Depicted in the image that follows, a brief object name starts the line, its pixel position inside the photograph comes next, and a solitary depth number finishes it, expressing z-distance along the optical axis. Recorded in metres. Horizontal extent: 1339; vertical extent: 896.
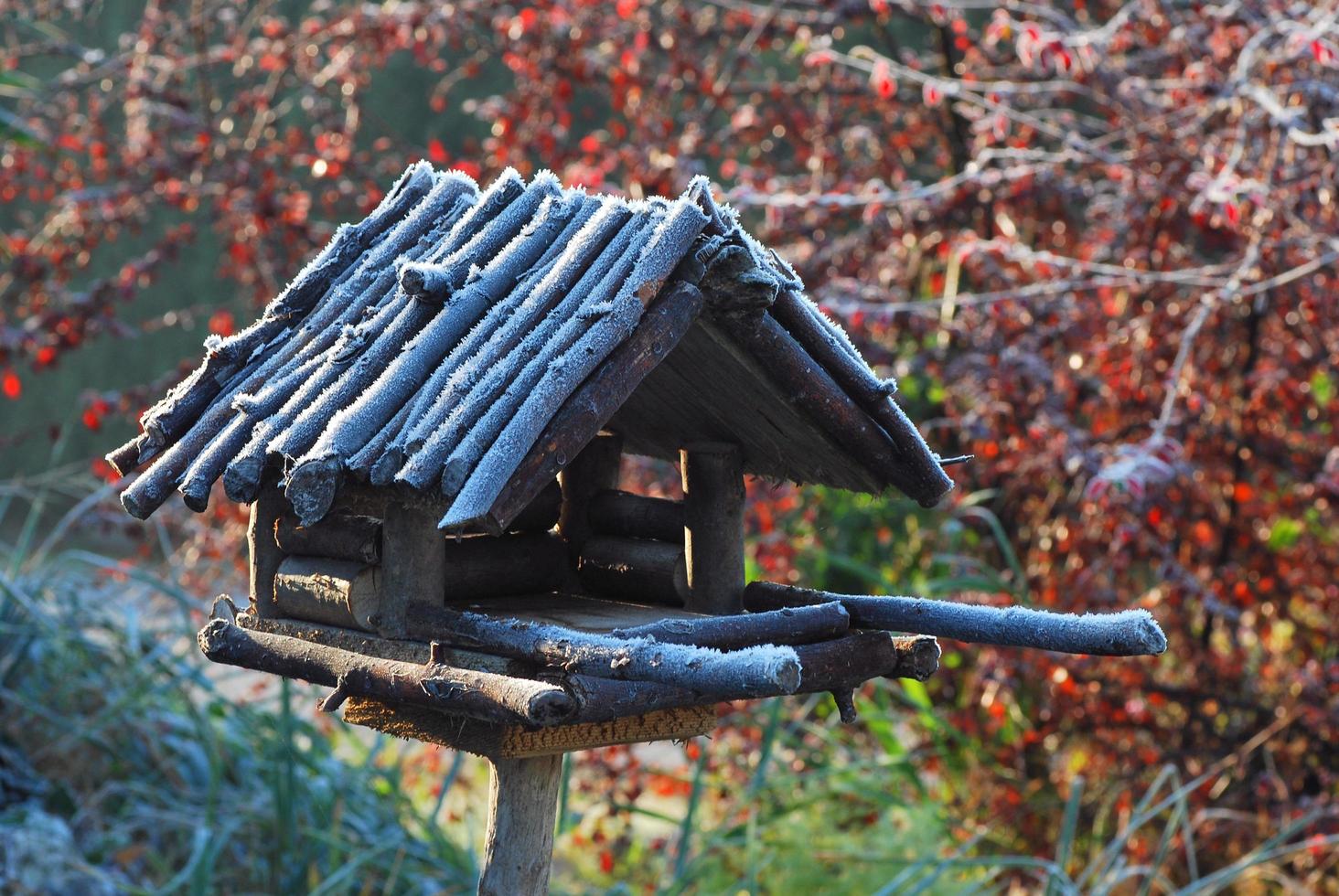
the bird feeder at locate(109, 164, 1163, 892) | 3.32
